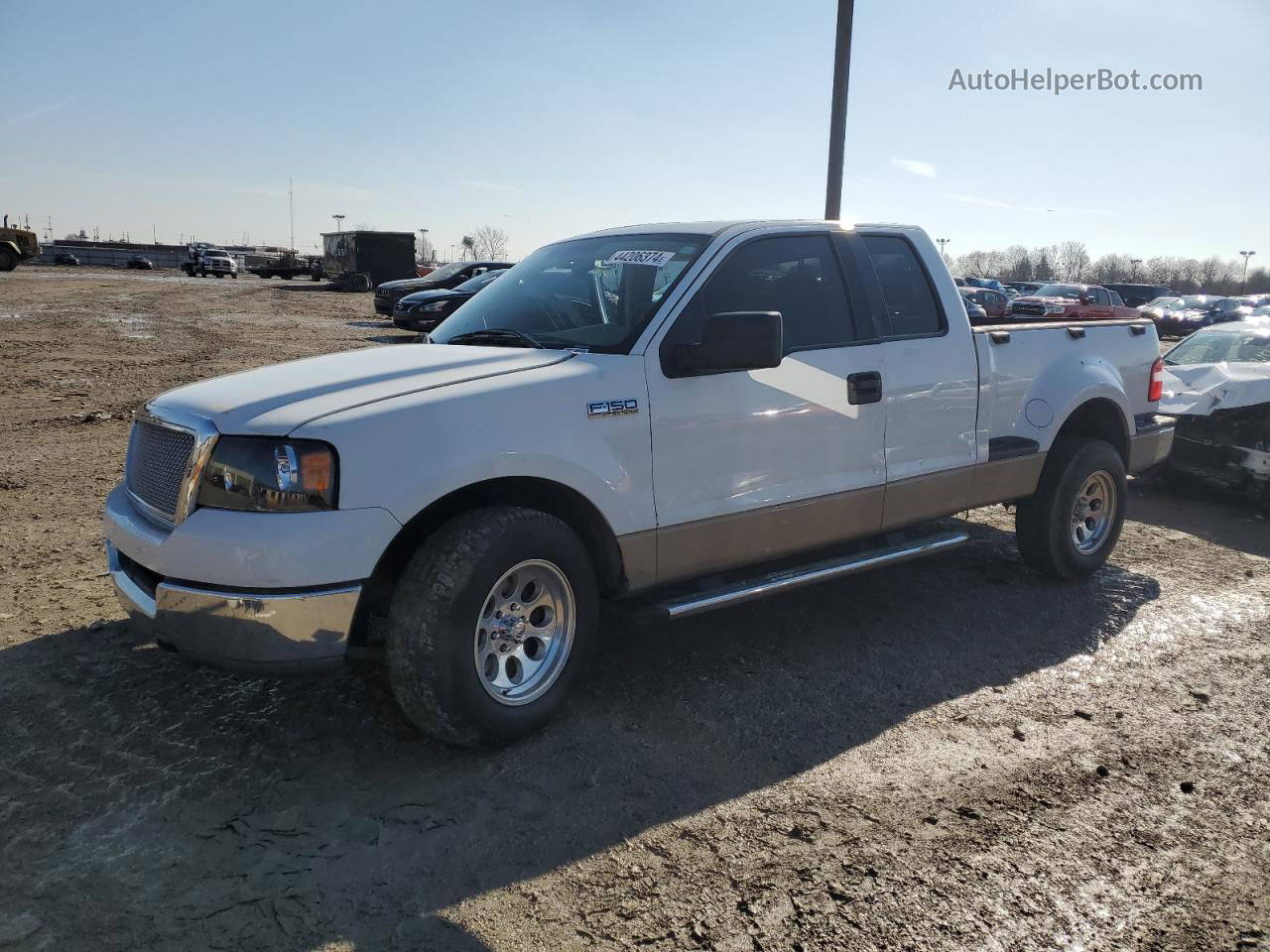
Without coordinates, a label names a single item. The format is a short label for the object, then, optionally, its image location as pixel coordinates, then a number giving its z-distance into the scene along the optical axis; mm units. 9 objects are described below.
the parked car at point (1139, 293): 41906
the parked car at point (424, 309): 19828
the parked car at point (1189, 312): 31828
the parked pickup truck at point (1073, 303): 25475
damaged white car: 7969
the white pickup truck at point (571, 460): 3125
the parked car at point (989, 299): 32812
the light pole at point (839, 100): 10273
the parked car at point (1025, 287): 42219
